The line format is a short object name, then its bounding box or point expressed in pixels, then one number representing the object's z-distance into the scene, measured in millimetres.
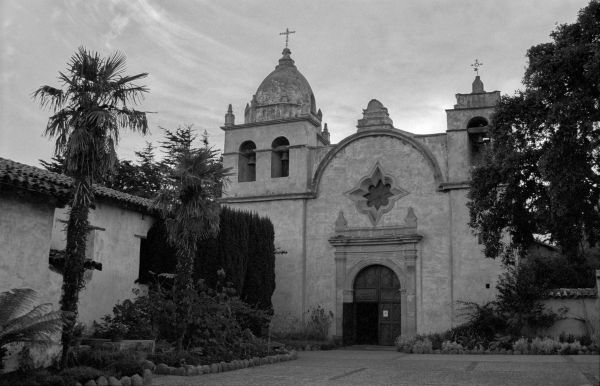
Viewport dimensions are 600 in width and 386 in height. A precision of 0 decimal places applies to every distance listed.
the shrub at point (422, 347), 21219
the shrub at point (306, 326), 24906
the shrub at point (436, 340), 21598
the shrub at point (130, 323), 16219
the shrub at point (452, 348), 20812
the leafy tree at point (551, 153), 13789
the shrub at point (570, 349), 19442
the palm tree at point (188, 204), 16047
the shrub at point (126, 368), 12219
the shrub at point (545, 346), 19750
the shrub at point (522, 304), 21359
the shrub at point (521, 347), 19891
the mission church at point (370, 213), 24125
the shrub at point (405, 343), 21808
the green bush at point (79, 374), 10938
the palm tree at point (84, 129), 12430
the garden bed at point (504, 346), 19547
